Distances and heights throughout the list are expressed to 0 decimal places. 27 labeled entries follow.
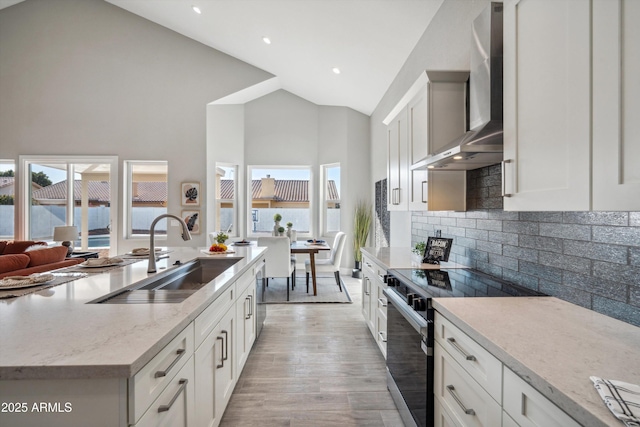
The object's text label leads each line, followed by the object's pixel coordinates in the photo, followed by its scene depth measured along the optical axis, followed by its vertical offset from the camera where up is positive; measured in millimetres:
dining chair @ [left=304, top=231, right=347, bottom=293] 4848 -723
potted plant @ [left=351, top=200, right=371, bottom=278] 5988 -331
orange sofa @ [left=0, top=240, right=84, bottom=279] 3012 -526
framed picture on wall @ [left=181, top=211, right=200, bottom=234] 5582 -100
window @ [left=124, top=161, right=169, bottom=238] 5660 +345
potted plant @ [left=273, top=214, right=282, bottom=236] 5102 -205
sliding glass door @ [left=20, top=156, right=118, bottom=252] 5559 +262
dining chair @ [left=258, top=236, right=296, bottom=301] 4367 -609
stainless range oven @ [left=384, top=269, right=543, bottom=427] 1473 -592
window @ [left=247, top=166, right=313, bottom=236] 6766 +361
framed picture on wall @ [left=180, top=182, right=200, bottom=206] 5570 +377
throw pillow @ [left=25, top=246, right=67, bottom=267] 3299 -480
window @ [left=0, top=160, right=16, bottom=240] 5500 +273
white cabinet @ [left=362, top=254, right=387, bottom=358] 2469 -801
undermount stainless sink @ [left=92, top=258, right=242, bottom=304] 1459 -419
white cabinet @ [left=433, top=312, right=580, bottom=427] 817 -579
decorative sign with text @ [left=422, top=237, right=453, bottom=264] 2365 -287
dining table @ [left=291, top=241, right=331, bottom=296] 4656 -553
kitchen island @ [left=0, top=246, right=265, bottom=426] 809 -400
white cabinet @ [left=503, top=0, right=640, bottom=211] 837 +370
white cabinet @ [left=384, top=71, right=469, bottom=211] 2137 +617
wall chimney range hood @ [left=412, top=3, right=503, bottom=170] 1514 +636
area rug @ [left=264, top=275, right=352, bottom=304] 4418 -1247
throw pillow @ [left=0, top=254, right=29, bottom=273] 2986 -498
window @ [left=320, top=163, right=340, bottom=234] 6578 +352
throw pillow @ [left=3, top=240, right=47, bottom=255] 4355 -492
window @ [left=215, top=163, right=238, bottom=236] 6289 +314
